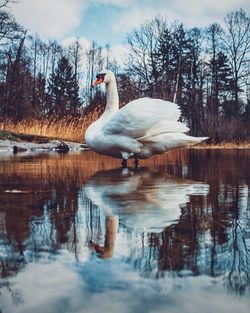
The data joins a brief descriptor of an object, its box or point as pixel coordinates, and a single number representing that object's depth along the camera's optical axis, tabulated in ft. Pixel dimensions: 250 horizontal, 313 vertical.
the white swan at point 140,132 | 22.09
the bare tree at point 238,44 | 128.57
